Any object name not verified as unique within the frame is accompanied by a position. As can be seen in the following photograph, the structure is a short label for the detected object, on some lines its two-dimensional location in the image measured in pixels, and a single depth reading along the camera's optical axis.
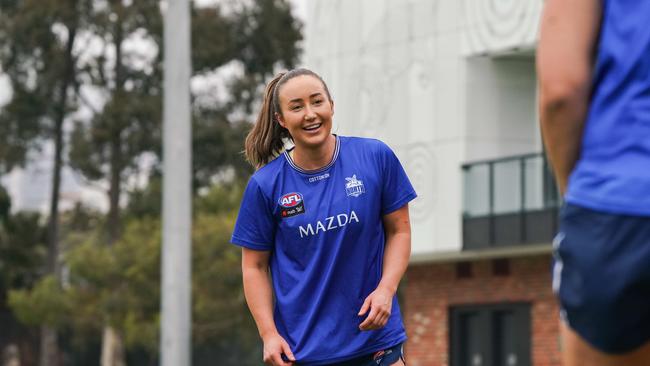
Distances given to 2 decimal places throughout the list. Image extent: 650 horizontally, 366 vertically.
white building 38.37
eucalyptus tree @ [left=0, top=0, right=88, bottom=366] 68.19
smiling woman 7.49
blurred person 3.77
